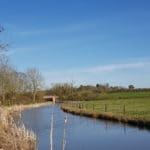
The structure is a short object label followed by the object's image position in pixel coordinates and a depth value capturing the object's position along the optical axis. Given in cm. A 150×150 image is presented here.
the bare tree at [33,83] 5234
